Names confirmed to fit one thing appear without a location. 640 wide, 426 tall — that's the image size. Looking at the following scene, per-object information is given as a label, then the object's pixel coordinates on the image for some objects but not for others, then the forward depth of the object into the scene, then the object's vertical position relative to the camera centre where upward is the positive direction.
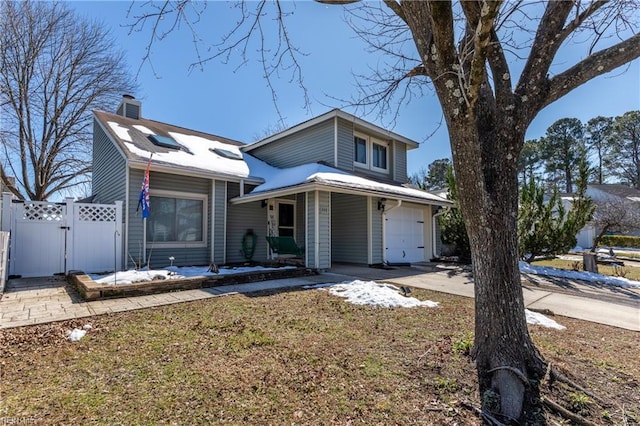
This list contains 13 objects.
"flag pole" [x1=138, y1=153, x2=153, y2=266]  7.50 +0.79
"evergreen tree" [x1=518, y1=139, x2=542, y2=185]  35.81 +8.23
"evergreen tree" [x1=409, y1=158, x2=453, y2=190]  38.66 +6.78
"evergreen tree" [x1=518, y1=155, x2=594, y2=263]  10.39 +0.20
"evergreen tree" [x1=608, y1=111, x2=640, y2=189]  32.84 +8.65
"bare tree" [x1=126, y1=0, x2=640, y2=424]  2.62 +0.83
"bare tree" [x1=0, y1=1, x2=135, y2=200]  14.86 +7.35
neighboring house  27.26 +3.40
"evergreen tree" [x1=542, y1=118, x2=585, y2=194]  34.41 +8.78
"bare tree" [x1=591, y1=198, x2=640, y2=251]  12.94 +0.47
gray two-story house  8.97 +1.20
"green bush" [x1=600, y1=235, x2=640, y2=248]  25.18 -1.10
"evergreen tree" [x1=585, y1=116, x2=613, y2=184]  34.81 +10.55
